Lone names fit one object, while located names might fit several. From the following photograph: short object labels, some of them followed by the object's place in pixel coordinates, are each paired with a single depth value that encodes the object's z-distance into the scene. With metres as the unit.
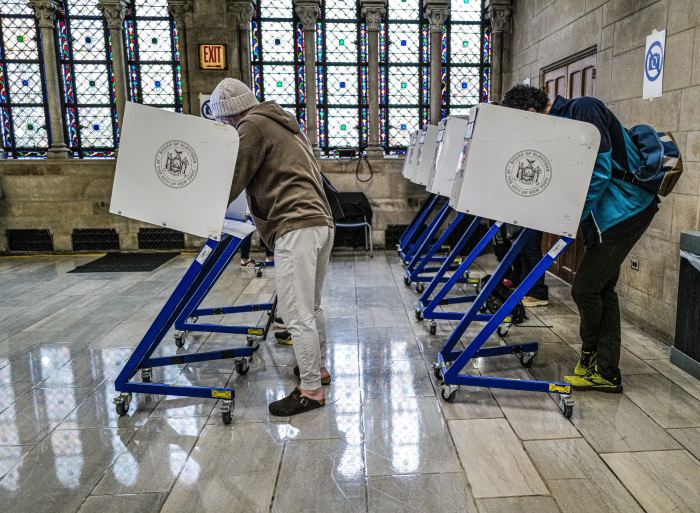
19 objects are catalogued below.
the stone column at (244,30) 6.59
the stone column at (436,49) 6.74
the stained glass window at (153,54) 6.89
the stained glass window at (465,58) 7.07
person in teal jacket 2.46
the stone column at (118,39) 6.52
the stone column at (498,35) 6.64
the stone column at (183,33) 6.49
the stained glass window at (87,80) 6.86
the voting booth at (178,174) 2.33
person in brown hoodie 2.41
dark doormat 5.88
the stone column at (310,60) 6.63
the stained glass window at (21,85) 6.77
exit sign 6.52
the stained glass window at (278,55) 6.95
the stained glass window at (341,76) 7.02
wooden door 4.66
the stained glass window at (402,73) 7.05
